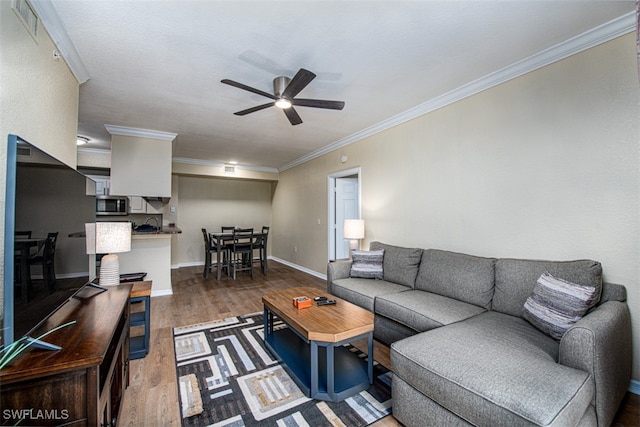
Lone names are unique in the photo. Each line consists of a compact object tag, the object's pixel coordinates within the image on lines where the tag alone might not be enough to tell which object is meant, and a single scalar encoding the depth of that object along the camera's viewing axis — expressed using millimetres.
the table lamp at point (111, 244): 2076
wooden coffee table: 1859
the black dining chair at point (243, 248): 5344
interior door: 5199
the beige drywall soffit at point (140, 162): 4023
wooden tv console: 924
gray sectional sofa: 1206
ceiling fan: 2302
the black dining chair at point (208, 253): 5496
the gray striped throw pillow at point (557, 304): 1665
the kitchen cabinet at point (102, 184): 5504
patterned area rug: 1684
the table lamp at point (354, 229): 3947
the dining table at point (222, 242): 5171
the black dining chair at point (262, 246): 5684
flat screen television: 1001
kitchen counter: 3975
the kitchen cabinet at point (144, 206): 5578
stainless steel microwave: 5367
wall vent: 1427
